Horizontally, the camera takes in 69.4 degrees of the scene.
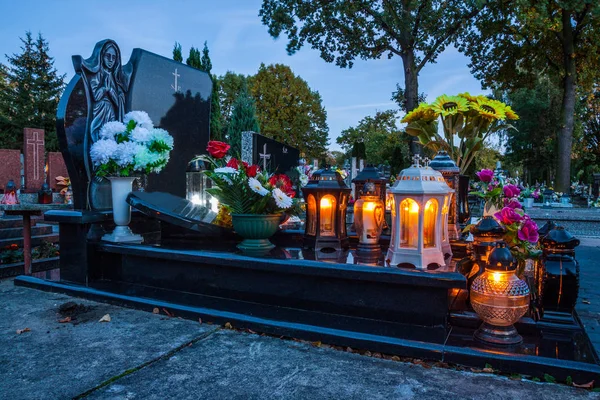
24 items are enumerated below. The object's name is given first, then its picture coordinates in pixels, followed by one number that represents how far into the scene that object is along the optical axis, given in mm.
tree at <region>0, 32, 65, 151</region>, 30188
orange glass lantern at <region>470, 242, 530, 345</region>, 2637
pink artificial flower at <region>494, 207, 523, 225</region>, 3080
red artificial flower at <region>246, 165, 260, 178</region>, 4133
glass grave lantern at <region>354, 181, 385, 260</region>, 3712
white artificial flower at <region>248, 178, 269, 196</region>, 3850
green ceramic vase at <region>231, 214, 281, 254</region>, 3939
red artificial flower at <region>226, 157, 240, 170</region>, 4147
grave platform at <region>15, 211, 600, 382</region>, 2643
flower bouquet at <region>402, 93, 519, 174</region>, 4609
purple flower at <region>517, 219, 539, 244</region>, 2953
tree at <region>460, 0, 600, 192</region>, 18188
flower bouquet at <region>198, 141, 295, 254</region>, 3941
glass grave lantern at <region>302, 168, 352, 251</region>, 3887
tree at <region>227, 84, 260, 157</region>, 20656
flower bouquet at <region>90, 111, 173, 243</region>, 4230
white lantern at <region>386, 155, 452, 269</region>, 3094
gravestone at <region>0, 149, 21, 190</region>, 14656
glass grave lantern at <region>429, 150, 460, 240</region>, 4062
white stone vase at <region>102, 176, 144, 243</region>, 4281
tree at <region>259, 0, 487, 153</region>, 19734
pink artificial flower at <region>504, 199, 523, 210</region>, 3397
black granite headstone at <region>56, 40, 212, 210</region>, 4703
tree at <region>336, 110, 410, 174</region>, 40725
